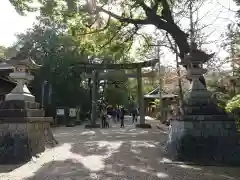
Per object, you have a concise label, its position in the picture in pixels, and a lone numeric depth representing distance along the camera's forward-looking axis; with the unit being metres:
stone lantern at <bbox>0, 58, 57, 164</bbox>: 5.32
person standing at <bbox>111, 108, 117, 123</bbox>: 18.76
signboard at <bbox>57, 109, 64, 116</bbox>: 16.57
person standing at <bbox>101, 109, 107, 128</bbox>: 13.85
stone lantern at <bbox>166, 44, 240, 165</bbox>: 5.32
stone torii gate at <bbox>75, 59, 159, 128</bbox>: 13.39
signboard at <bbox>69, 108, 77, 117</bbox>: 17.08
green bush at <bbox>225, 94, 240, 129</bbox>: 4.78
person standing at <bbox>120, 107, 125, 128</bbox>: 14.34
